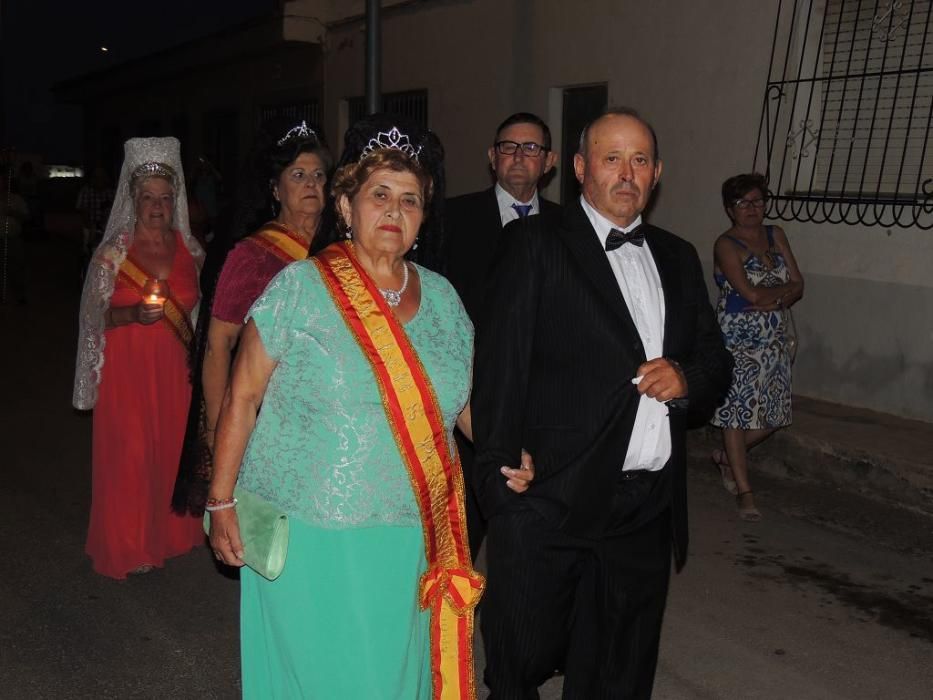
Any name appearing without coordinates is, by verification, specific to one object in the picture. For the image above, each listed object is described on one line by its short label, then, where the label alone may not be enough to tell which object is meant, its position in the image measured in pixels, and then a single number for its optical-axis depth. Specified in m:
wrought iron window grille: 8.23
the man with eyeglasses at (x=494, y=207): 4.63
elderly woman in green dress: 3.01
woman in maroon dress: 4.30
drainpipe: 9.40
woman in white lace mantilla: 5.58
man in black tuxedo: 3.25
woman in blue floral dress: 6.63
